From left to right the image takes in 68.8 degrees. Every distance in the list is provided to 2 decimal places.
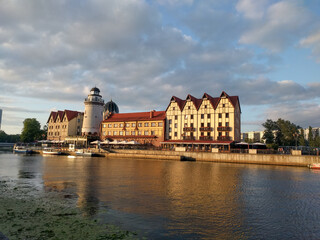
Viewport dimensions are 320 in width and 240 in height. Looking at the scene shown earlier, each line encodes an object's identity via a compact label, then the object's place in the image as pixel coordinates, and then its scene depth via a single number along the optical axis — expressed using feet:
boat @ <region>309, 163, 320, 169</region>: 154.92
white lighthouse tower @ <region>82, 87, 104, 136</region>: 331.98
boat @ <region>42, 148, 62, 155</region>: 278.26
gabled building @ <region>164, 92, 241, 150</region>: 230.89
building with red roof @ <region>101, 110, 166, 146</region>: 268.82
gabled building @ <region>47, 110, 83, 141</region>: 361.92
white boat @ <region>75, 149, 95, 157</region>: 254.47
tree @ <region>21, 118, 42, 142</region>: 402.27
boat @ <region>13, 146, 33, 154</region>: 299.13
